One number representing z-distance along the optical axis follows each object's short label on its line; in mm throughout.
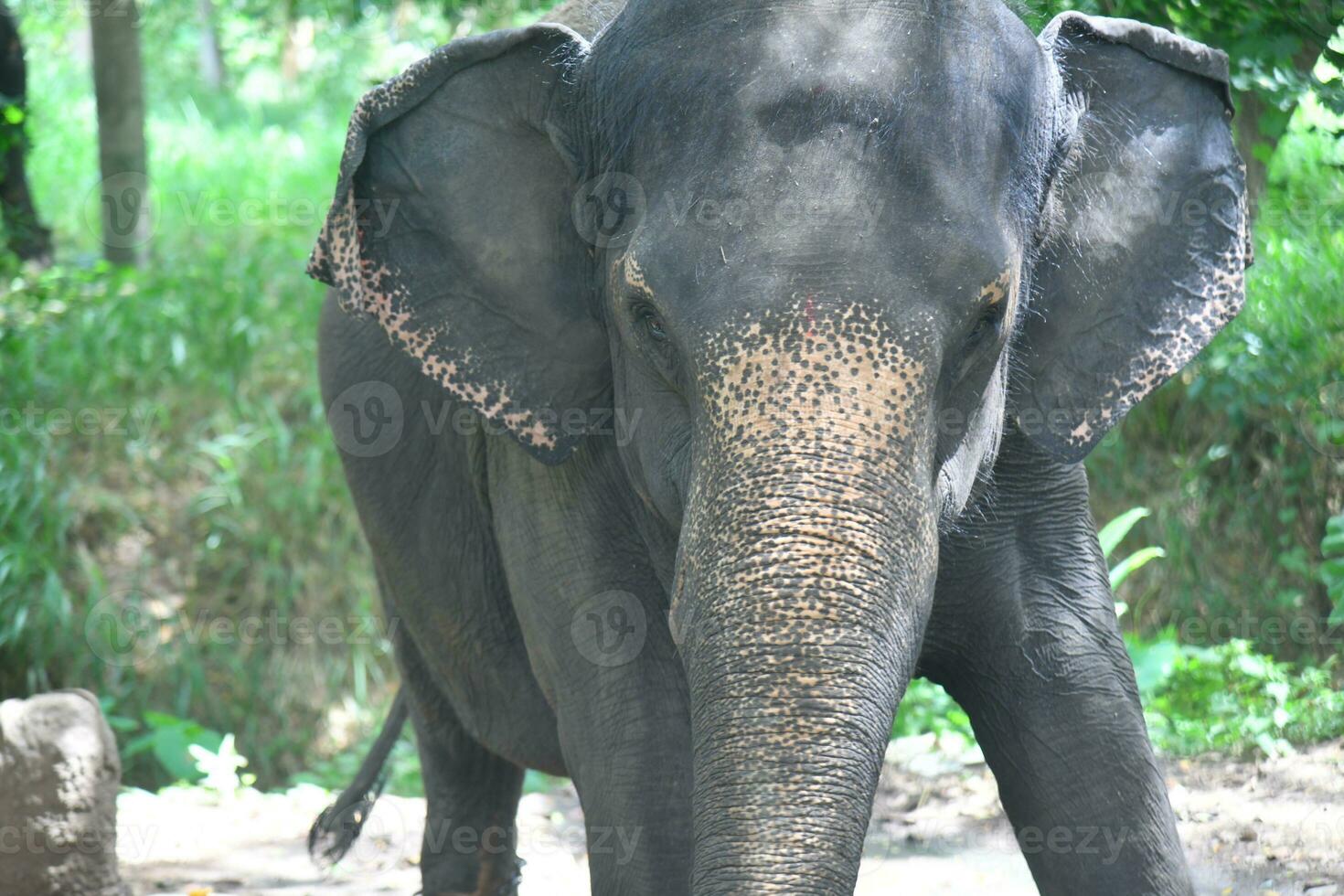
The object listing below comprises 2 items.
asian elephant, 4086
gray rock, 8687
